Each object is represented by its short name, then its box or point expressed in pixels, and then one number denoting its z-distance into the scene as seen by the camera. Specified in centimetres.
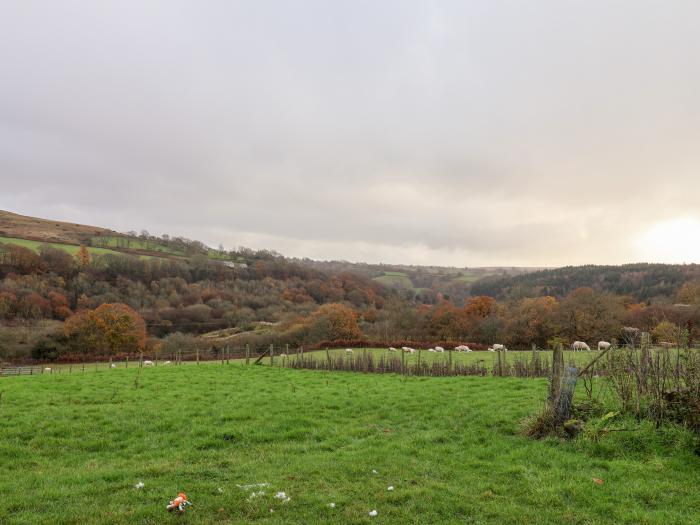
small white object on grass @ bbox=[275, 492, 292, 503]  684
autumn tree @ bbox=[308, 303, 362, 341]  6372
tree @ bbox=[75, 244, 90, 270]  10592
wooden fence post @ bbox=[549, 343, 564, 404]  1064
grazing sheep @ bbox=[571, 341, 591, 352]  4119
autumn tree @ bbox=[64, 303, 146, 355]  6056
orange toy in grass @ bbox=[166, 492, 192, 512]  637
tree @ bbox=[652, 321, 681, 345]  4062
